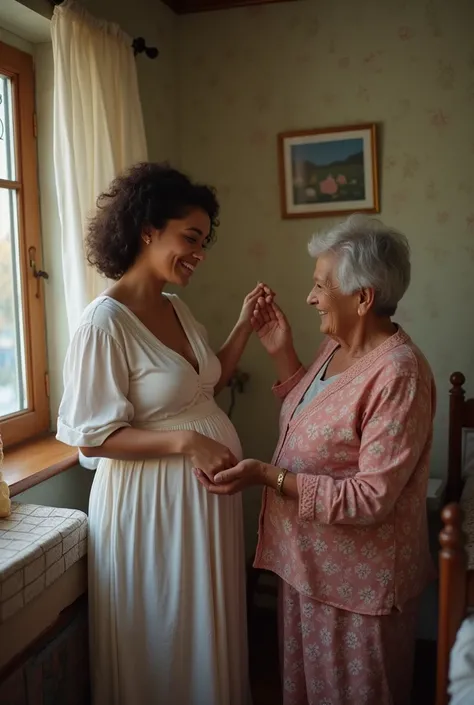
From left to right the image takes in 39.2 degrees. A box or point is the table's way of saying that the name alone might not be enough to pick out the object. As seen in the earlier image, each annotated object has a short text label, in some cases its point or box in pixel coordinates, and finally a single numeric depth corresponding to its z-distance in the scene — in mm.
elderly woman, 1534
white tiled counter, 1407
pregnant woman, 1594
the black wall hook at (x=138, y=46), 2166
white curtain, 1873
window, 1953
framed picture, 2492
